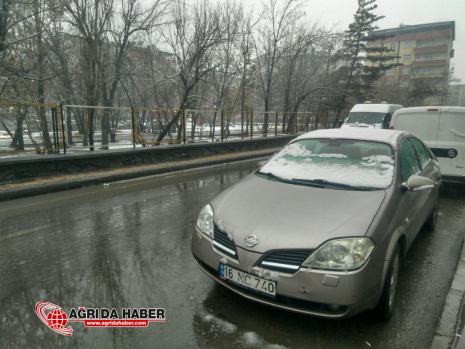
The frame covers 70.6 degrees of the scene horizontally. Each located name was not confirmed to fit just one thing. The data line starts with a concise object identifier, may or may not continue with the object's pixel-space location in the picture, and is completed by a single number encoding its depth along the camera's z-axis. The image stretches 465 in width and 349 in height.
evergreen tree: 30.98
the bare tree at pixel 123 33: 15.33
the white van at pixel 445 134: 6.74
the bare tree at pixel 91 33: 13.11
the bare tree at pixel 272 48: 20.86
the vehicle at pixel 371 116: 16.23
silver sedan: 2.37
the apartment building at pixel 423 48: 76.88
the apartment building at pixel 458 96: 85.98
